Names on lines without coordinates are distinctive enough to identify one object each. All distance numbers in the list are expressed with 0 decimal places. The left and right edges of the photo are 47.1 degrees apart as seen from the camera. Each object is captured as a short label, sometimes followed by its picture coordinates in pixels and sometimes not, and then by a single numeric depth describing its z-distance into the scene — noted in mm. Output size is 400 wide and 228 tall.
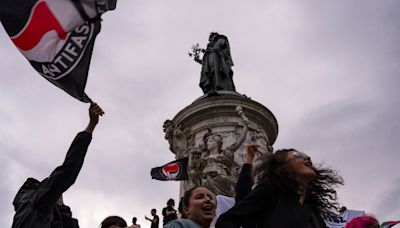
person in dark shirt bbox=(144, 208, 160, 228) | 10797
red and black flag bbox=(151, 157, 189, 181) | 11266
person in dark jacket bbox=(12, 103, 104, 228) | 3205
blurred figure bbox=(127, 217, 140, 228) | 11238
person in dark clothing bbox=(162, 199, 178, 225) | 8977
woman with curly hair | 3051
